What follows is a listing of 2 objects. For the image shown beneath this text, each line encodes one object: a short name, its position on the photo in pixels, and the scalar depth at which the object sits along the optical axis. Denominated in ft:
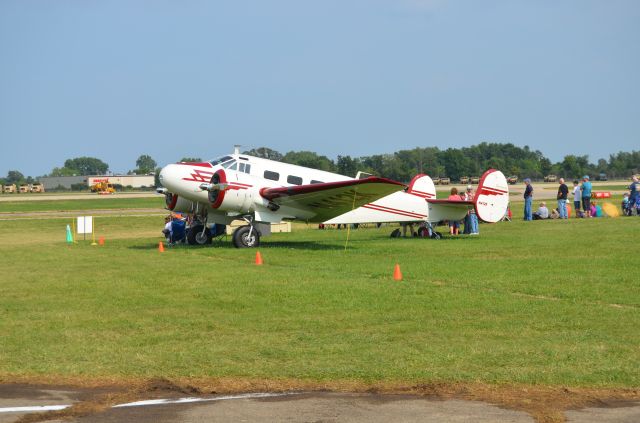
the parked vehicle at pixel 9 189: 545.93
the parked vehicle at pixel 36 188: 540.93
